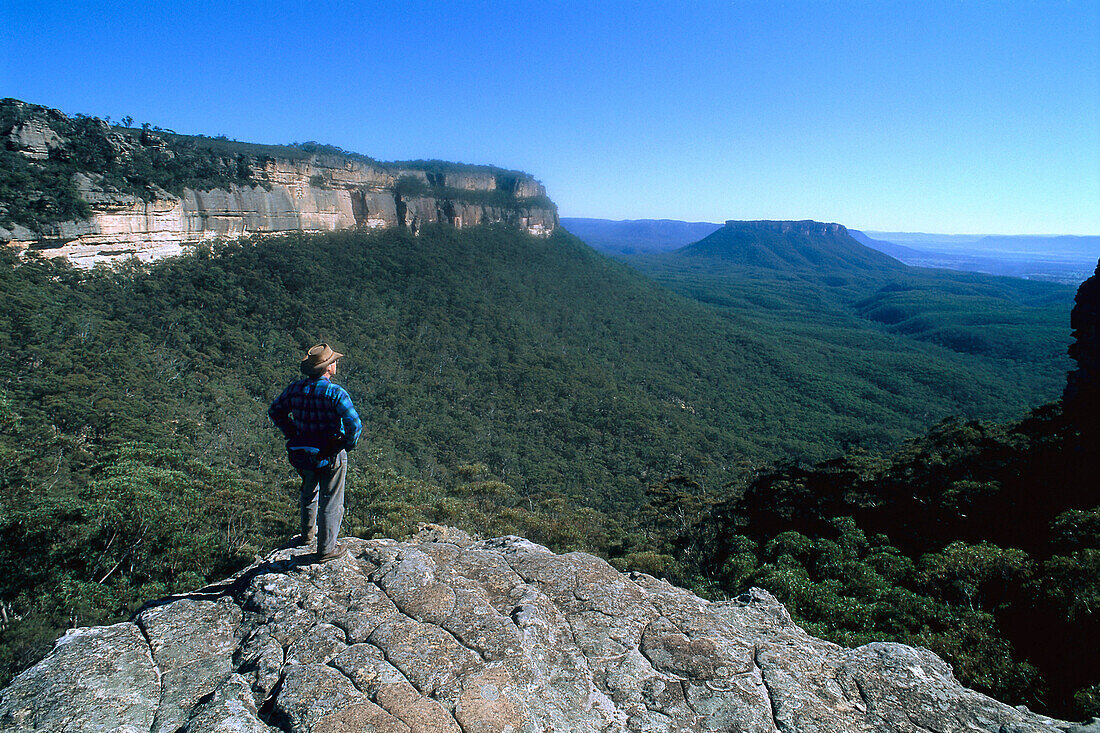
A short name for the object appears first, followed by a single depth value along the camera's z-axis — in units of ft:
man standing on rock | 17.34
